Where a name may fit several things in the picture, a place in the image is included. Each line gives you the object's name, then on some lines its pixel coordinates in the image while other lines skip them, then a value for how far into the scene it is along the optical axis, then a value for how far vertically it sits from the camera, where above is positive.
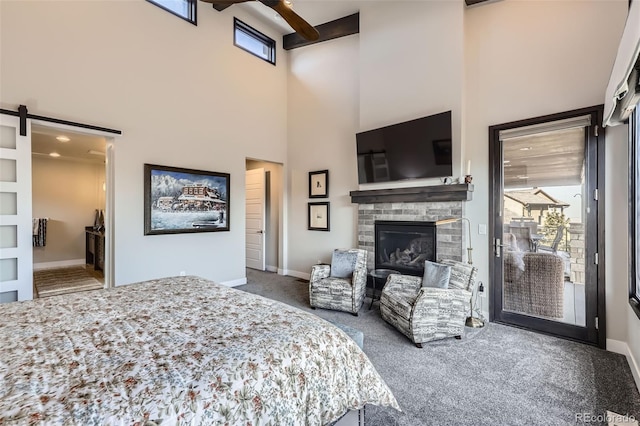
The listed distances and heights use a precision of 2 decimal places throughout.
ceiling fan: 2.39 +1.77
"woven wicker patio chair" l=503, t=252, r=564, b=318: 3.29 -0.85
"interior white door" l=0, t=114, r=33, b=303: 3.13 +0.05
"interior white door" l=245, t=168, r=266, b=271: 6.56 -0.10
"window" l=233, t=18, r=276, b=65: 5.28 +3.29
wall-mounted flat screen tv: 3.81 +0.88
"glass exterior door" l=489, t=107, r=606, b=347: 3.03 -0.14
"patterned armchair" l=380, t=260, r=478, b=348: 2.94 -1.01
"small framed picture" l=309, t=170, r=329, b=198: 5.47 +0.56
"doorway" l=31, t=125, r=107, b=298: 5.88 +0.12
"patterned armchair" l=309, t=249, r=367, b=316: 3.86 -0.94
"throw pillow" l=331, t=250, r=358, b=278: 4.25 -0.75
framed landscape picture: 4.19 +0.21
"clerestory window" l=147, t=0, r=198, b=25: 4.37 +3.19
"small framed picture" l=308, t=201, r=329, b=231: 5.47 -0.06
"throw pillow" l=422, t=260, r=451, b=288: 3.30 -0.73
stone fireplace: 3.80 +0.03
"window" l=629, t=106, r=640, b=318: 2.46 +0.06
